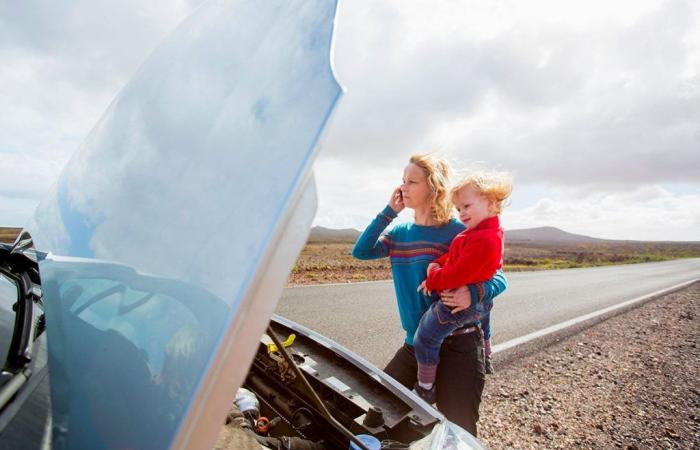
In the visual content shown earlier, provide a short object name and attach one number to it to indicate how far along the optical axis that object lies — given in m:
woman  2.17
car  0.60
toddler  2.10
